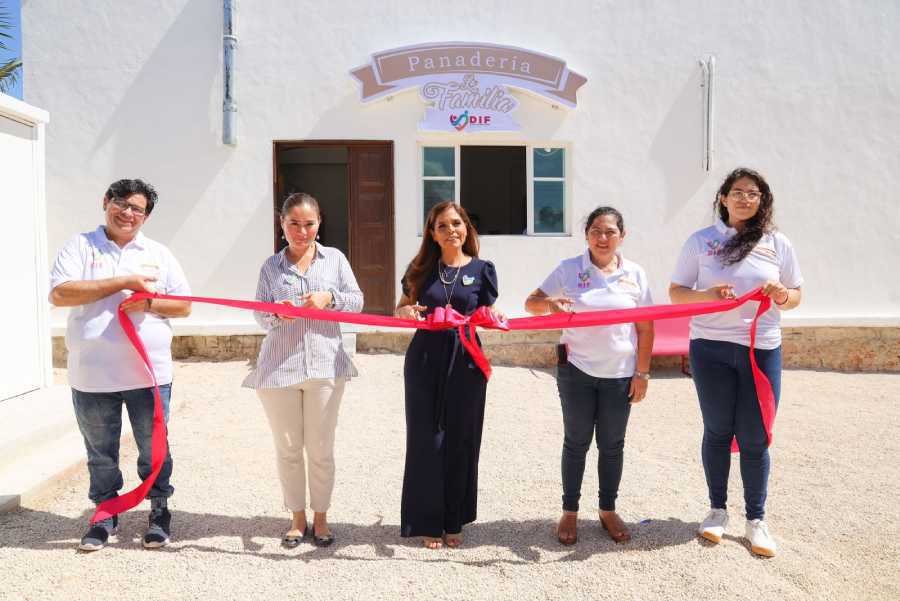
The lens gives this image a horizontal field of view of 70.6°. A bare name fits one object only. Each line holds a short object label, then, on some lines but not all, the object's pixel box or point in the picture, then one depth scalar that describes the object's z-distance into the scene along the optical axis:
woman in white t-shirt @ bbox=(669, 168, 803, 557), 3.12
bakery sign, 8.00
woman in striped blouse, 3.09
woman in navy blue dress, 3.14
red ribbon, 3.04
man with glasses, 3.02
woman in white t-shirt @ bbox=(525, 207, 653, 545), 3.13
